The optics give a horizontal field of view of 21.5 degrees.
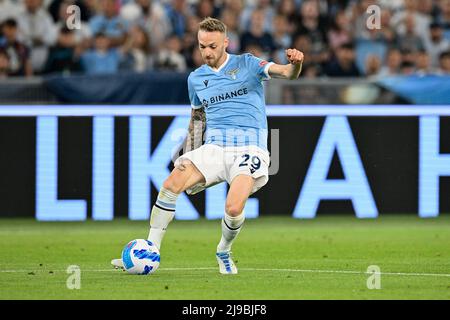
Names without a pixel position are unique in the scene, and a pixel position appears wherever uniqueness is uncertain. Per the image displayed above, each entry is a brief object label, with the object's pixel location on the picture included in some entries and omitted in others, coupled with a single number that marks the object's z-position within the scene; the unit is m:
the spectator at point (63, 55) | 18.14
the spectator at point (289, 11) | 19.75
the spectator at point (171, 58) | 18.55
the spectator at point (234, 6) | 19.41
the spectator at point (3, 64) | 17.67
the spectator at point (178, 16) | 19.66
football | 10.51
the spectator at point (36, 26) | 18.83
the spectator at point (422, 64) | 18.45
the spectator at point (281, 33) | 19.20
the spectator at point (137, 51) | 18.67
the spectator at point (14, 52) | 17.88
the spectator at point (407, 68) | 18.59
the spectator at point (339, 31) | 19.64
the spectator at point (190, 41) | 18.77
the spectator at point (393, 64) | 18.84
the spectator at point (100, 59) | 18.38
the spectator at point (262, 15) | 19.42
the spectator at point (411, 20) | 19.75
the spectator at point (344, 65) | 18.58
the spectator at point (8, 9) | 19.11
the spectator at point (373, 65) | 18.61
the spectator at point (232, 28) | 19.06
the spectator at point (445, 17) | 20.25
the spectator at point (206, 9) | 19.47
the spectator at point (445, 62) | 18.50
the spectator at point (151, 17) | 19.20
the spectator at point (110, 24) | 18.97
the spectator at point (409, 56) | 18.81
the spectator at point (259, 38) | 18.83
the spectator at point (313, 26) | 19.38
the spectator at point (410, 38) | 19.27
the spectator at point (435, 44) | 19.48
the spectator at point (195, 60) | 18.45
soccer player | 10.72
